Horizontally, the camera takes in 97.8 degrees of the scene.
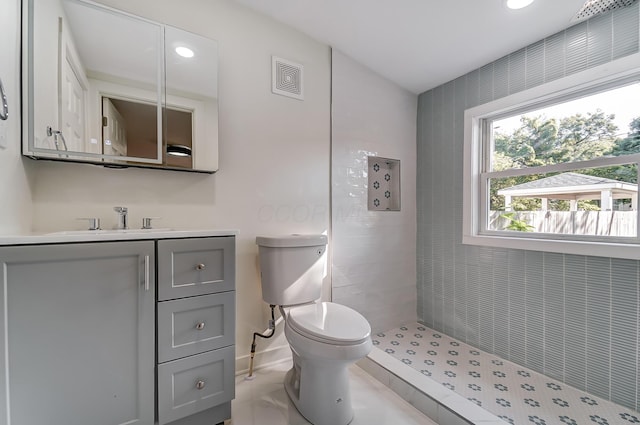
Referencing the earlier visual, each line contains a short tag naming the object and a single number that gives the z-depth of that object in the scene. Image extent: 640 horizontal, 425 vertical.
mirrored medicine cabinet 1.17
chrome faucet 1.32
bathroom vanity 0.90
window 1.43
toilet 1.21
